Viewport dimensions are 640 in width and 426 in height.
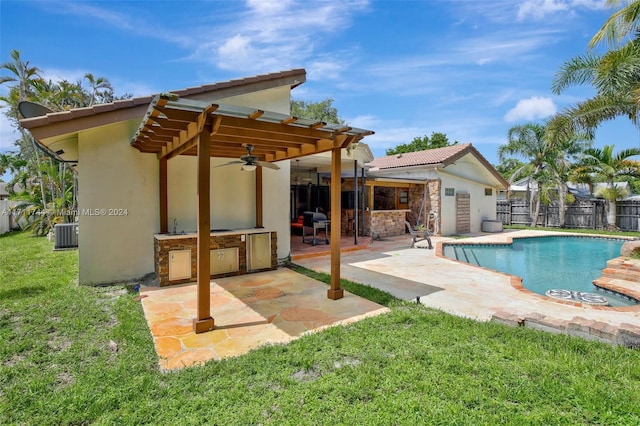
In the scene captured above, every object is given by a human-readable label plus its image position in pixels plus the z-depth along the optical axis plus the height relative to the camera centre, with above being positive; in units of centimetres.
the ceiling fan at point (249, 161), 695 +105
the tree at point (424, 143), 4324 +890
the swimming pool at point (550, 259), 911 -208
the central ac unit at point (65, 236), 1238 -101
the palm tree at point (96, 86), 2024 +811
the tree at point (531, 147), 2266 +437
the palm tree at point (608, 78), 942 +425
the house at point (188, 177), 512 +81
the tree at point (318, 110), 3291 +1038
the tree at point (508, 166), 3952 +551
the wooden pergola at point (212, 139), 484 +140
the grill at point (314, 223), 1323 -60
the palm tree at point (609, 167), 1911 +245
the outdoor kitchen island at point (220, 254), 754 -114
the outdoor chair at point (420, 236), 1379 -121
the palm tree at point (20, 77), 1680 +710
